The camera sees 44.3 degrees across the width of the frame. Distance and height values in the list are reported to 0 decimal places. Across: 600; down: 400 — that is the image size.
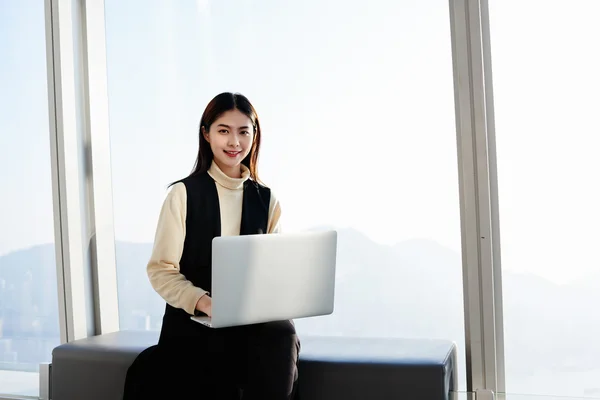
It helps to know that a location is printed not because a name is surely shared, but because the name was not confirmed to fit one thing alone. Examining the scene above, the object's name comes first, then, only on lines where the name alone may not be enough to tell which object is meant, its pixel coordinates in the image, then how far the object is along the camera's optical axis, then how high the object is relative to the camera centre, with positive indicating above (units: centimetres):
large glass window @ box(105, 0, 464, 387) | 252 +31
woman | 204 -17
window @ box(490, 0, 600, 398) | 228 +4
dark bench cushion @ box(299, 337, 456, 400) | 211 -48
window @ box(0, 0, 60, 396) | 300 +9
